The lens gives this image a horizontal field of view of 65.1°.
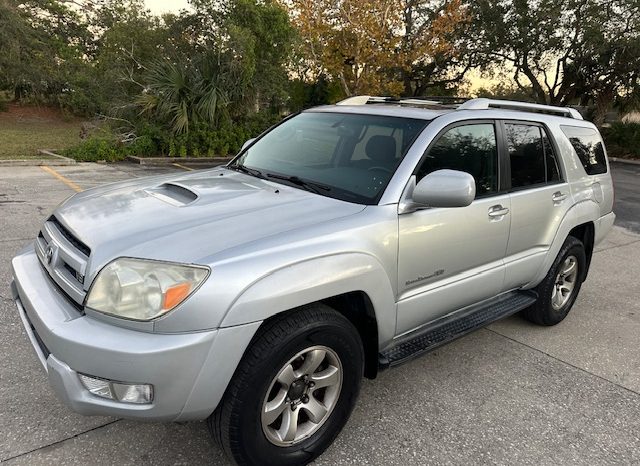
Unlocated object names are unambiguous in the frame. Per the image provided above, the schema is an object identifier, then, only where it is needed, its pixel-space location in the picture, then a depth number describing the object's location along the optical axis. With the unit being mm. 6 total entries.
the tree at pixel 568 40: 17984
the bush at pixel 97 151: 11859
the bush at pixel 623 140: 20719
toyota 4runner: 1959
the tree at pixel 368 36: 14898
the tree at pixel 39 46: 23969
